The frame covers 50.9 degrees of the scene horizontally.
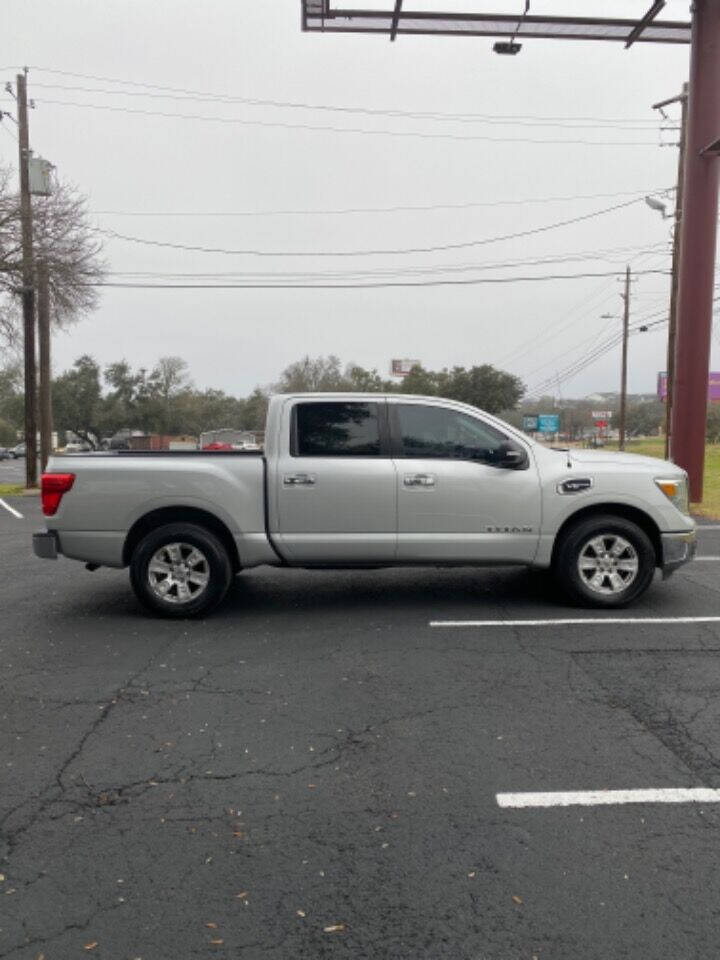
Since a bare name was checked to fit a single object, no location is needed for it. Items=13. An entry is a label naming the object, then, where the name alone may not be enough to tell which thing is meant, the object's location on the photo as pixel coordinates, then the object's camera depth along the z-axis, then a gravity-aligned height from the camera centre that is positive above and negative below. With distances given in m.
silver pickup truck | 6.34 -0.74
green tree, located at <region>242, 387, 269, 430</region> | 75.39 +0.79
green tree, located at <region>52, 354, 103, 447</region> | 69.12 +1.30
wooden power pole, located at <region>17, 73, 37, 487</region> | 20.41 +3.34
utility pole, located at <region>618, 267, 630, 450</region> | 45.47 +5.61
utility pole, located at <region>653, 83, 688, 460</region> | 21.86 +5.09
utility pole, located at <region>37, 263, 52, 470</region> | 21.22 +1.68
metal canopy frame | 13.84 +7.45
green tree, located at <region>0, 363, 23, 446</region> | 65.56 +1.59
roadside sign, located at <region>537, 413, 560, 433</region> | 65.81 -0.19
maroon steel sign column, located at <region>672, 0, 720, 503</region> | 13.80 +3.31
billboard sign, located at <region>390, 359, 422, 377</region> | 87.81 +5.95
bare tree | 20.41 +4.57
